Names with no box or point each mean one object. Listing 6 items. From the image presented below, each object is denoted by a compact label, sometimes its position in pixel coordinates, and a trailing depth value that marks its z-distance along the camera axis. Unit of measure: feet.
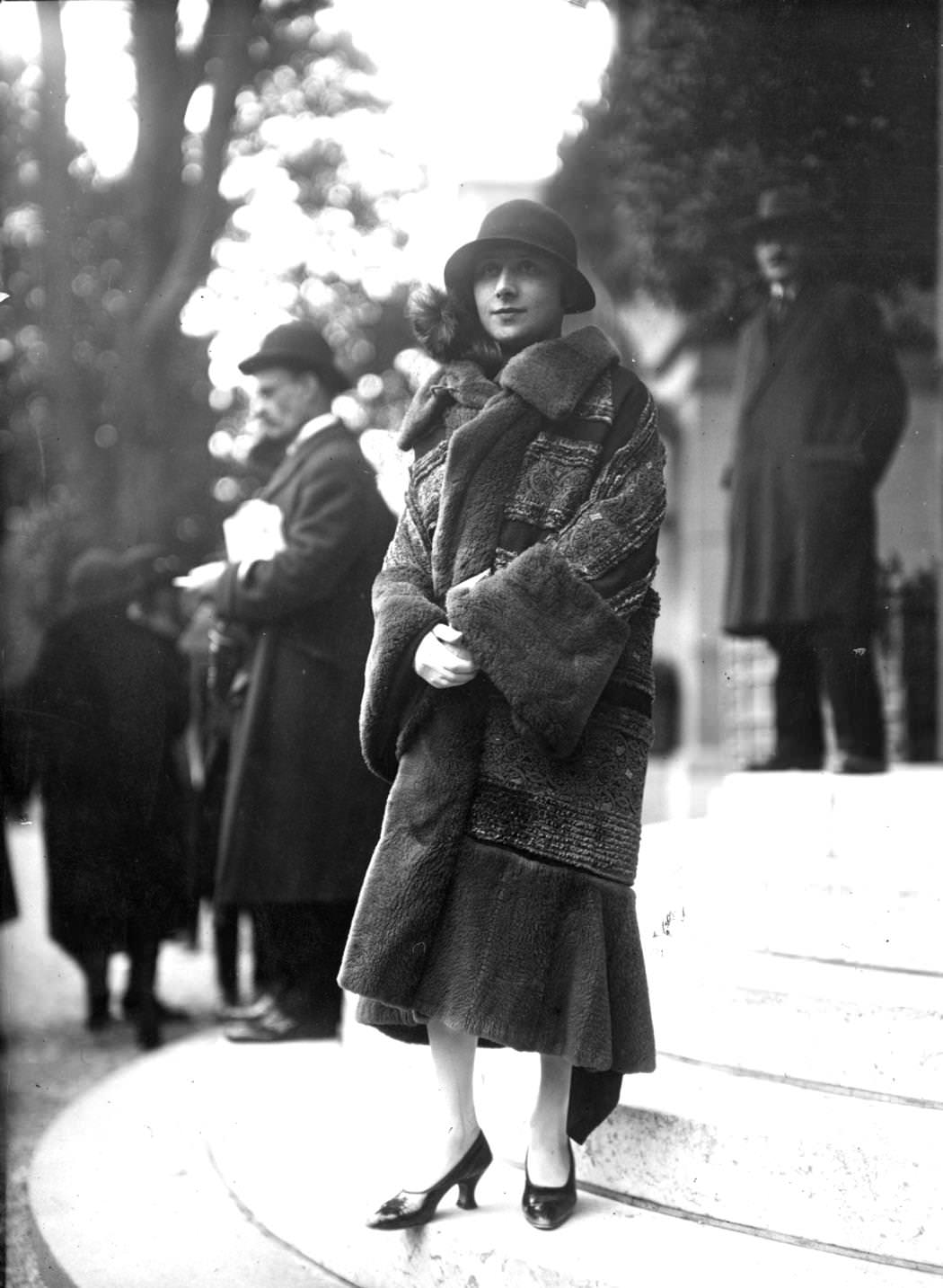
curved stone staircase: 9.02
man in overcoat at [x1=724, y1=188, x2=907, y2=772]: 15.53
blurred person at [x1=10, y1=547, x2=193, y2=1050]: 14.56
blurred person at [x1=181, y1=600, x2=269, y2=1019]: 15.28
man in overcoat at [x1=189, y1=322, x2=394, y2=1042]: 12.71
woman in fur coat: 8.86
